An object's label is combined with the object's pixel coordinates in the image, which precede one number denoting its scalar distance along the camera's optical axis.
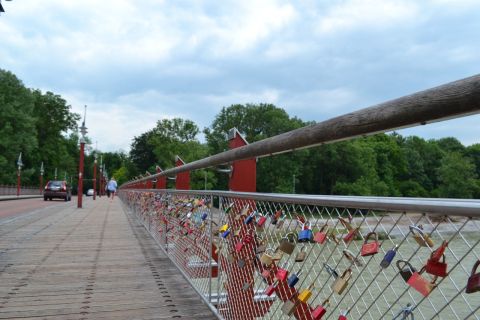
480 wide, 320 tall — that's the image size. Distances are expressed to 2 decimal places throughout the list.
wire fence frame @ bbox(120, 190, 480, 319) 1.34
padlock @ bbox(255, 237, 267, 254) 2.62
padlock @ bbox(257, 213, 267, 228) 2.60
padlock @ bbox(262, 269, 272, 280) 2.52
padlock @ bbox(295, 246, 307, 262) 2.16
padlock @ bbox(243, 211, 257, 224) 2.77
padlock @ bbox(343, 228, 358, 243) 1.75
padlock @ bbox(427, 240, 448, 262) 1.33
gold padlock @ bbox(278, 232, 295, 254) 2.24
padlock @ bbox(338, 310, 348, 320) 1.80
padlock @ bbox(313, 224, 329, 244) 1.96
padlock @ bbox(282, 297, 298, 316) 2.16
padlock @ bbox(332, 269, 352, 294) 1.81
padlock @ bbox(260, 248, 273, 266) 2.44
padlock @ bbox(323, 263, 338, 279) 1.89
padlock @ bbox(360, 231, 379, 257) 1.60
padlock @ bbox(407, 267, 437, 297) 1.34
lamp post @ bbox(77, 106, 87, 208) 21.55
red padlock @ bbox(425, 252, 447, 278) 1.32
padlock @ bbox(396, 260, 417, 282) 1.47
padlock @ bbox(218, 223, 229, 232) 3.30
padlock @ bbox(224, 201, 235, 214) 3.25
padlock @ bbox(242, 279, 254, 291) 2.83
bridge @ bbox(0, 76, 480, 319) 1.36
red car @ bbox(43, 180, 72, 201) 31.33
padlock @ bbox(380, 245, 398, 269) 1.52
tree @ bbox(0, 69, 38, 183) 58.31
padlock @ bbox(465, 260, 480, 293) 1.16
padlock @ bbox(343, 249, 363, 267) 1.77
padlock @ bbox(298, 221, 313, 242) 2.06
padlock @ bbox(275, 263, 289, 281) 2.26
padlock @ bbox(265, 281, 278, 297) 2.44
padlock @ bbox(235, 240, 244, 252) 2.97
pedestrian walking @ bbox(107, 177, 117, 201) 35.22
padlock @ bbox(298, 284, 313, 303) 2.03
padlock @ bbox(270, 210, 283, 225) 2.39
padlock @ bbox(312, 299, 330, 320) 1.97
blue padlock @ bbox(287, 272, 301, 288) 2.18
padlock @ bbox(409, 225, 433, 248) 1.41
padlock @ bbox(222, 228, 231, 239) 3.25
